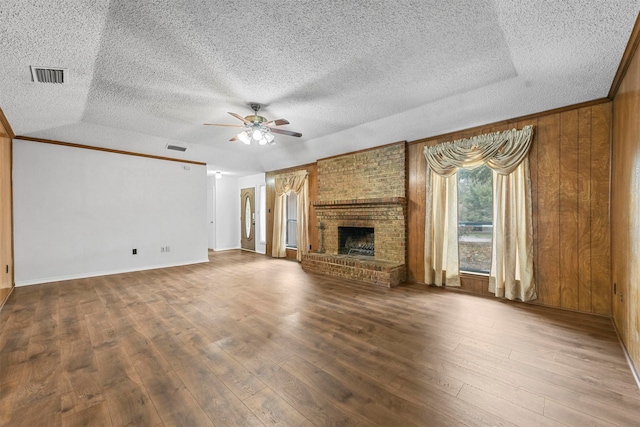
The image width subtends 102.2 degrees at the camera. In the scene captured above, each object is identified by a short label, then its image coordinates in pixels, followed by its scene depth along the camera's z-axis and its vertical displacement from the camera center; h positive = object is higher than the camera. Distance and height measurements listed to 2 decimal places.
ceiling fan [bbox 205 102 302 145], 3.44 +1.18
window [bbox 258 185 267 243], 7.82 -0.02
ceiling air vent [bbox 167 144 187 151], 5.58 +1.45
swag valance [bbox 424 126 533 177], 3.44 +0.90
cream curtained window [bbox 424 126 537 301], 3.42 +0.09
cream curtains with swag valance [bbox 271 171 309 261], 6.54 +0.07
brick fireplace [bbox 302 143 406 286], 4.65 +0.05
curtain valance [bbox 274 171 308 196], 6.59 +0.84
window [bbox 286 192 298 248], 7.12 -0.21
